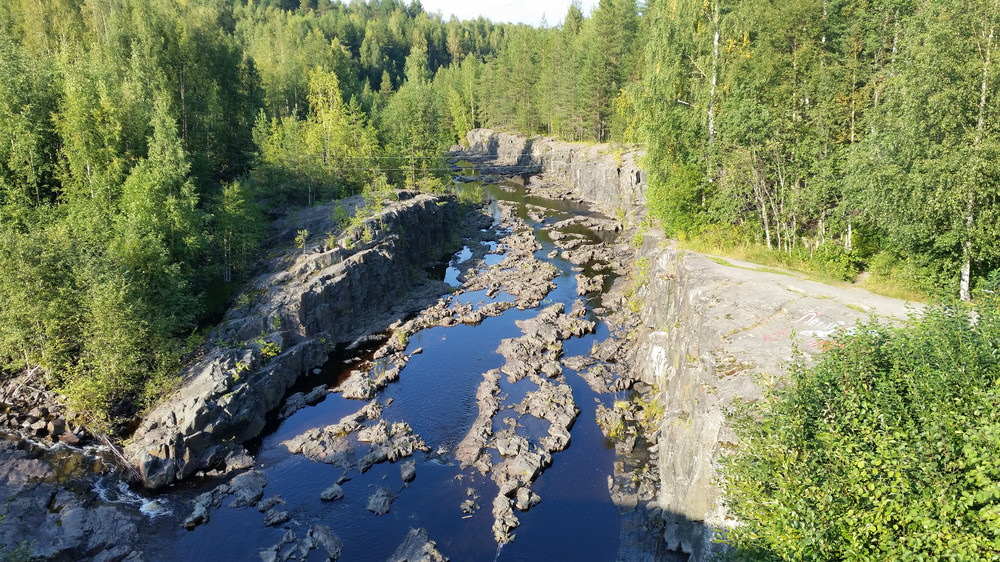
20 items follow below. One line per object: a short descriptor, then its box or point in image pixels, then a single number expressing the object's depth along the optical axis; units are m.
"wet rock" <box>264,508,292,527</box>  24.19
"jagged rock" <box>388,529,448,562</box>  21.83
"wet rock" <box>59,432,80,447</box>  28.30
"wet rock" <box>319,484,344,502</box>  25.64
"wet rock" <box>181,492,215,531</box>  24.16
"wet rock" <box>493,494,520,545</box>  23.03
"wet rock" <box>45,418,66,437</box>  28.45
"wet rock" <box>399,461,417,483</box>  26.80
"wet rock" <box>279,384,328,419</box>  33.50
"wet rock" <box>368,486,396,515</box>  24.83
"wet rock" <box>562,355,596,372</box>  36.38
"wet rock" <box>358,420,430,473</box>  28.20
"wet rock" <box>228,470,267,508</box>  25.56
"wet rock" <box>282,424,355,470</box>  28.44
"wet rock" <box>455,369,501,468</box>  27.89
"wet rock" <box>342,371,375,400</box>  34.25
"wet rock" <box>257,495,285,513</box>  25.05
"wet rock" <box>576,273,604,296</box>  49.47
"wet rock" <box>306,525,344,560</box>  22.59
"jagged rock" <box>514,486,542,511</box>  24.53
